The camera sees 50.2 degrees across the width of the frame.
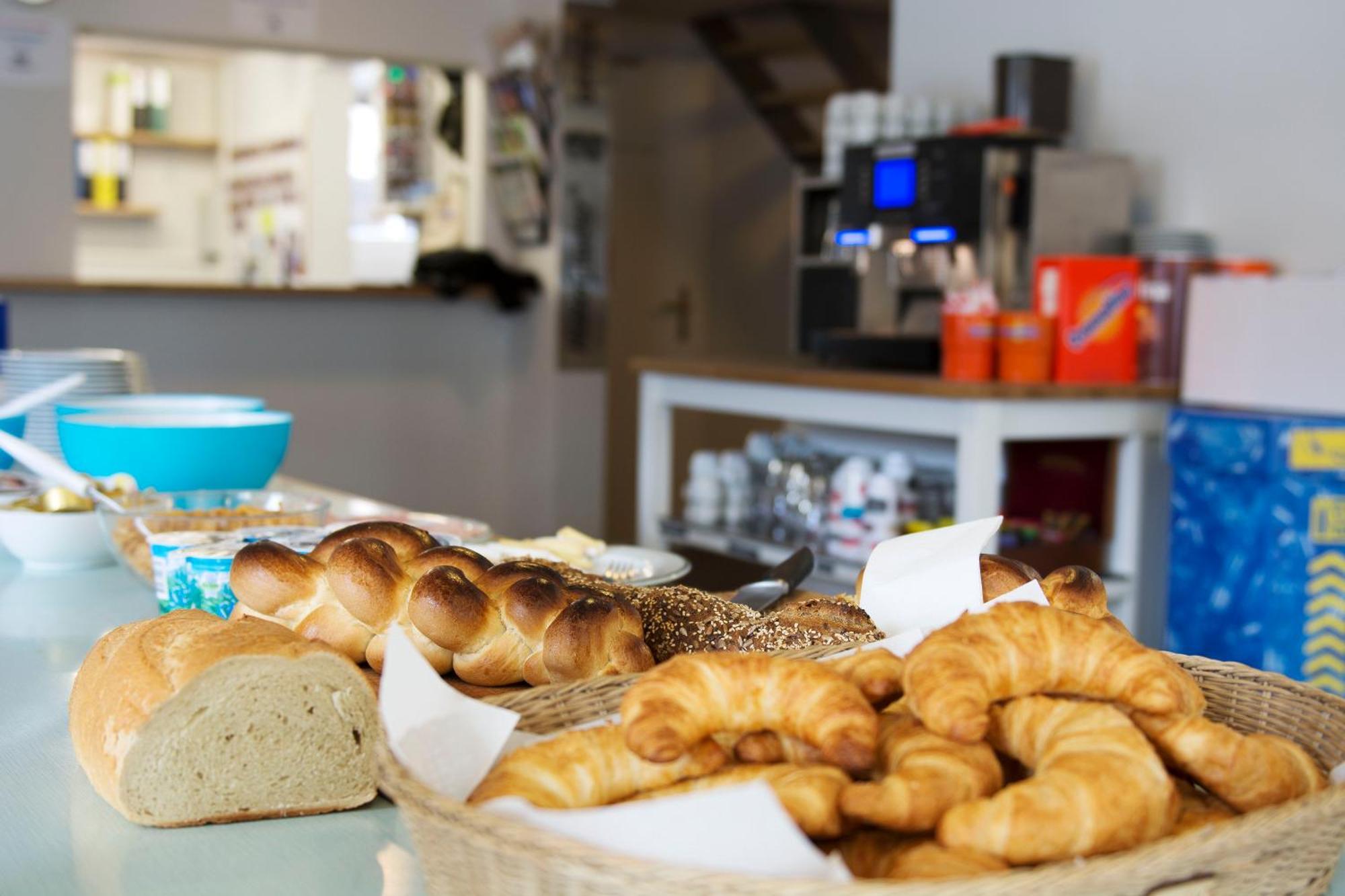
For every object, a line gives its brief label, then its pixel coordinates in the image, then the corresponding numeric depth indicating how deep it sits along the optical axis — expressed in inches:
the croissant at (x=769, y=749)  25.7
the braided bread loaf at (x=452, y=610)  37.5
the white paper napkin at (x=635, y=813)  22.1
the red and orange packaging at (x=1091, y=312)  126.6
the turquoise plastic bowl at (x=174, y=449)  67.9
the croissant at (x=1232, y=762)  25.3
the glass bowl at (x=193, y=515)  56.6
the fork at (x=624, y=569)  54.3
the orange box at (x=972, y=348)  125.7
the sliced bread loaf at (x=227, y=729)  33.0
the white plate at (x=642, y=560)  51.2
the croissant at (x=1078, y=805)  22.4
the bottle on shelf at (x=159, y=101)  310.3
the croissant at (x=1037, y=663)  25.5
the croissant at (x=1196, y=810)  25.1
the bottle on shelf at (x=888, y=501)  127.6
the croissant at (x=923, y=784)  23.1
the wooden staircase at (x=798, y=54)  238.1
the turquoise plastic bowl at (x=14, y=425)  81.2
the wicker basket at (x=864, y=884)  21.4
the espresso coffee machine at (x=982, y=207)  140.1
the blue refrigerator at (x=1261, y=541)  108.6
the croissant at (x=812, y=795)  23.5
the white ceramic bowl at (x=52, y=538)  64.5
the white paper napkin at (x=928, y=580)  35.4
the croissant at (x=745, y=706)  24.6
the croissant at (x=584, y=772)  24.9
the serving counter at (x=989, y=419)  116.7
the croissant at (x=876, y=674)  27.6
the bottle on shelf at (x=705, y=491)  151.2
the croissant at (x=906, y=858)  22.2
